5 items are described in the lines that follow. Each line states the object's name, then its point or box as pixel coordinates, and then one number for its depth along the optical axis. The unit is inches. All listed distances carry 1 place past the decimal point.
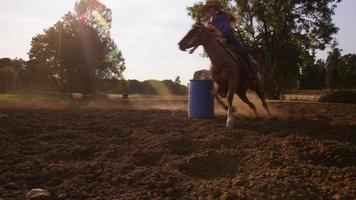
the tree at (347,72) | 2362.2
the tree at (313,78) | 3031.5
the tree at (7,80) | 2480.3
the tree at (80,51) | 1476.4
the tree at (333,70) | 2599.9
